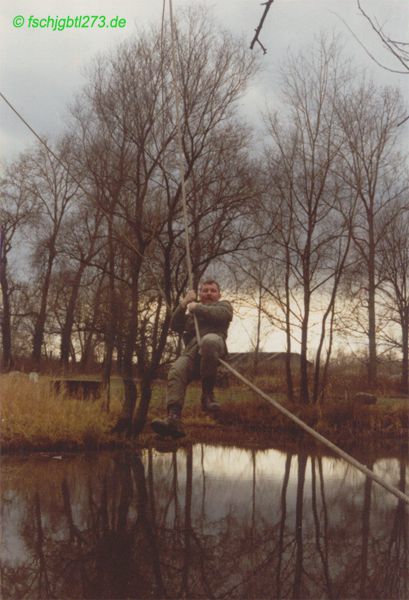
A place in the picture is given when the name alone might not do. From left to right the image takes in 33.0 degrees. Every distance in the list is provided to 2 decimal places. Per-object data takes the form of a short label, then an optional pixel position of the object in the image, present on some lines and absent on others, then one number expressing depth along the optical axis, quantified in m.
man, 5.71
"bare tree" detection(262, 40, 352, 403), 24.77
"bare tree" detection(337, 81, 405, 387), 26.44
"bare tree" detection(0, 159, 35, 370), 37.50
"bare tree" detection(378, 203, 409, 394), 38.06
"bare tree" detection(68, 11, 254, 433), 20.95
